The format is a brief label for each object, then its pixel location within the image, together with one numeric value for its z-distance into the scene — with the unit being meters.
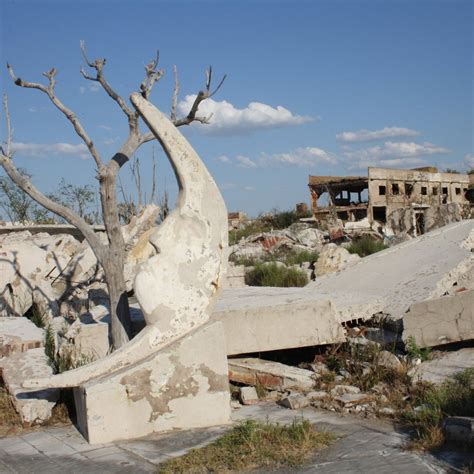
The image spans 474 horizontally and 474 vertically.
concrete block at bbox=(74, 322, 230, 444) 4.90
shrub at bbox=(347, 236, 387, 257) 15.60
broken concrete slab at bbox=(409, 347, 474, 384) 6.00
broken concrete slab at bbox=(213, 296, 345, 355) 6.56
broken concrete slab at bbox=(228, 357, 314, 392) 6.26
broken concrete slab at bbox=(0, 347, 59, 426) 5.50
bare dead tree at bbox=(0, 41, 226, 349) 6.61
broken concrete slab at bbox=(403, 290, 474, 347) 6.41
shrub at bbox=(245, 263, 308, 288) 12.16
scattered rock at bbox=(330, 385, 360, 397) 5.90
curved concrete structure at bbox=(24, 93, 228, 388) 5.22
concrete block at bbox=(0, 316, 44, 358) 6.61
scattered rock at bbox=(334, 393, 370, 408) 5.57
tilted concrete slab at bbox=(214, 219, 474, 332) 6.70
